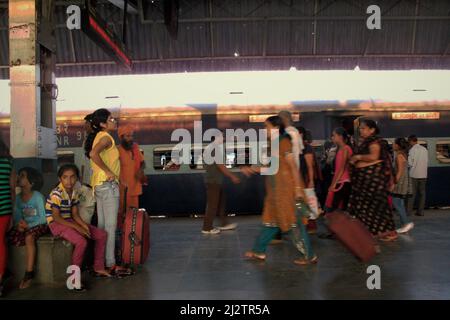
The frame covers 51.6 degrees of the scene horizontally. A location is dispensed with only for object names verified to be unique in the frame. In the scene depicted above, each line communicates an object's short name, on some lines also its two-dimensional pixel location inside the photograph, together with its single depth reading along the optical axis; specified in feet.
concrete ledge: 16.22
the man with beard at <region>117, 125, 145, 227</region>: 20.56
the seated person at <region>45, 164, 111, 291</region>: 15.97
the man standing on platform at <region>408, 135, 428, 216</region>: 32.09
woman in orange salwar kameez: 17.52
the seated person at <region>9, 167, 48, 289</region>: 15.97
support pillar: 18.75
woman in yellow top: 16.31
